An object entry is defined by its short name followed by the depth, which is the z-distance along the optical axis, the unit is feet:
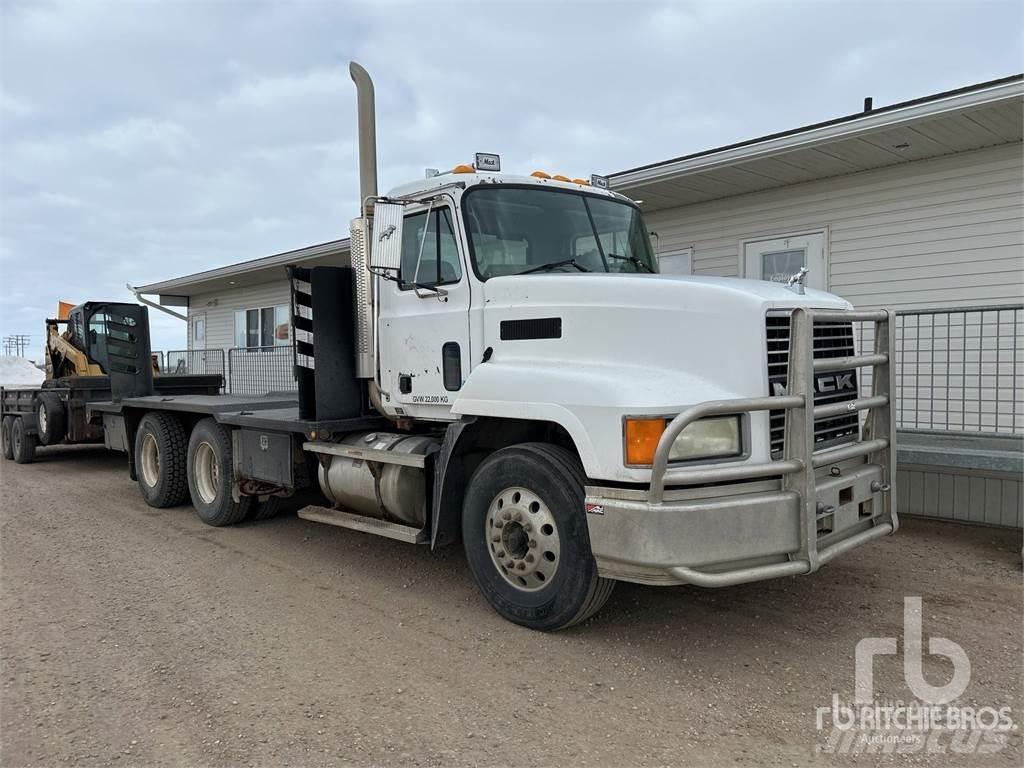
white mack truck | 11.96
